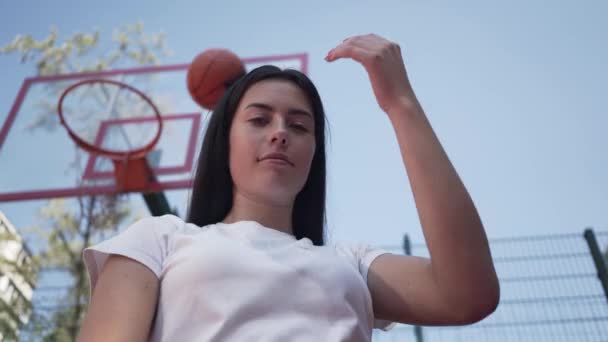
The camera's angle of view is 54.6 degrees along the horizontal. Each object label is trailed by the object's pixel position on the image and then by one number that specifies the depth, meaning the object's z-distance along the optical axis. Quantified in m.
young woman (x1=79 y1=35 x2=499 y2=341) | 0.95
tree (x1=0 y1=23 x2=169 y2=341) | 4.56
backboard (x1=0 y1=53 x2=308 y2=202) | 4.75
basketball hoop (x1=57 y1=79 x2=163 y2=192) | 4.46
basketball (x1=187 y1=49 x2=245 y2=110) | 3.88
